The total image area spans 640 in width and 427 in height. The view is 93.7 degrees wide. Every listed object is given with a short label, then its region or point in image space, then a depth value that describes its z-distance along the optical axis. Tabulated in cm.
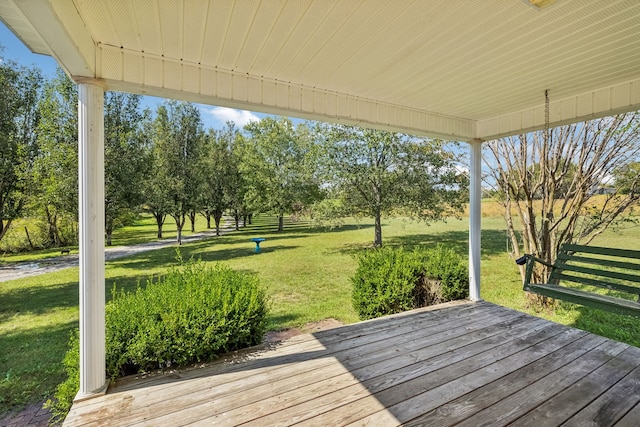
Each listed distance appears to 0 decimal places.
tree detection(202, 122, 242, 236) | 1550
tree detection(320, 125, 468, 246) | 934
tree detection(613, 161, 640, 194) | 417
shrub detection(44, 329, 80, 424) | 192
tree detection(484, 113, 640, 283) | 412
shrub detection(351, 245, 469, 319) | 350
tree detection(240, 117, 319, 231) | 1639
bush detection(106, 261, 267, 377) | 204
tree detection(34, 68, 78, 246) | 711
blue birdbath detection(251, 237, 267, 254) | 1070
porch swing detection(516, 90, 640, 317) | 221
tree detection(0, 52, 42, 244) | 577
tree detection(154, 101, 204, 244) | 1197
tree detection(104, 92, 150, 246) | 899
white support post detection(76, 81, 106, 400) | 179
